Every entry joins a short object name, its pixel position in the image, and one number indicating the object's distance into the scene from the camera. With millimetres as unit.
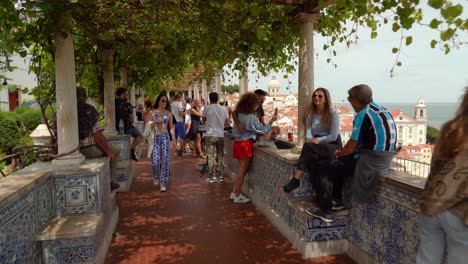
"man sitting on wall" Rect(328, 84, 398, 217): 3365
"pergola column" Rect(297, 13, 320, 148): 4871
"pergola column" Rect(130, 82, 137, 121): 14790
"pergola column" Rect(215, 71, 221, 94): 15563
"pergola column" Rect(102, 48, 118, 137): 7832
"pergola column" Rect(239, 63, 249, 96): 8305
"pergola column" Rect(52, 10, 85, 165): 4145
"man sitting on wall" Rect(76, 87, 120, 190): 4637
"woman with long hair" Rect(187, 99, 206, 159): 10398
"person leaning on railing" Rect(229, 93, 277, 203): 5883
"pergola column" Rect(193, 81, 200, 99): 23959
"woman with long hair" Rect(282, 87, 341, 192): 4133
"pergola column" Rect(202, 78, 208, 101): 20309
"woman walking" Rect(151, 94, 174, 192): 6902
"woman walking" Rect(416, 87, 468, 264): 2037
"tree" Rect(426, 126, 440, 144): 77900
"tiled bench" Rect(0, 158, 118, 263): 2898
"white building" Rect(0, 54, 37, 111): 24206
